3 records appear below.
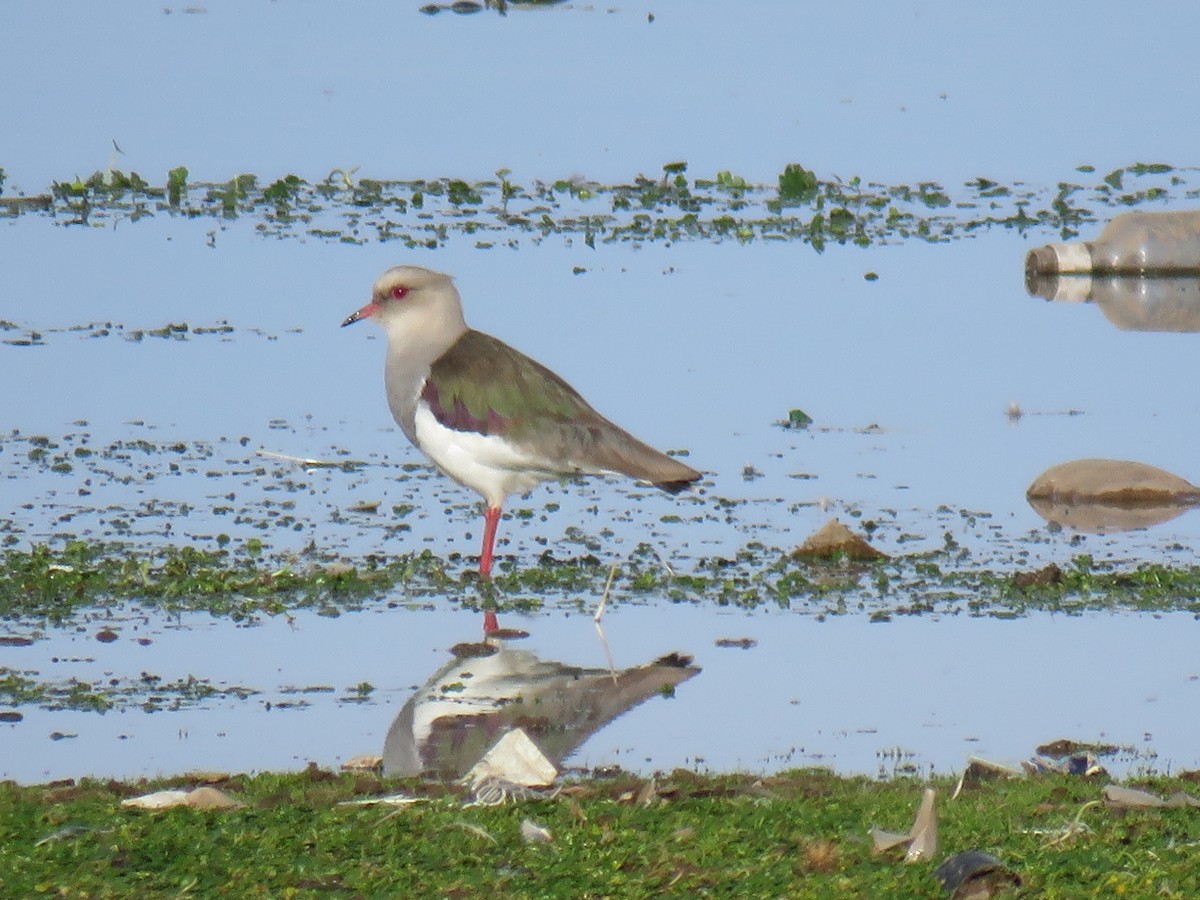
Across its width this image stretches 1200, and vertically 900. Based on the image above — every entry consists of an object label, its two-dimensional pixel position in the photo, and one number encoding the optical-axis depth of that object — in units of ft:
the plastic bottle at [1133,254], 58.49
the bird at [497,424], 36.11
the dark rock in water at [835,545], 35.76
